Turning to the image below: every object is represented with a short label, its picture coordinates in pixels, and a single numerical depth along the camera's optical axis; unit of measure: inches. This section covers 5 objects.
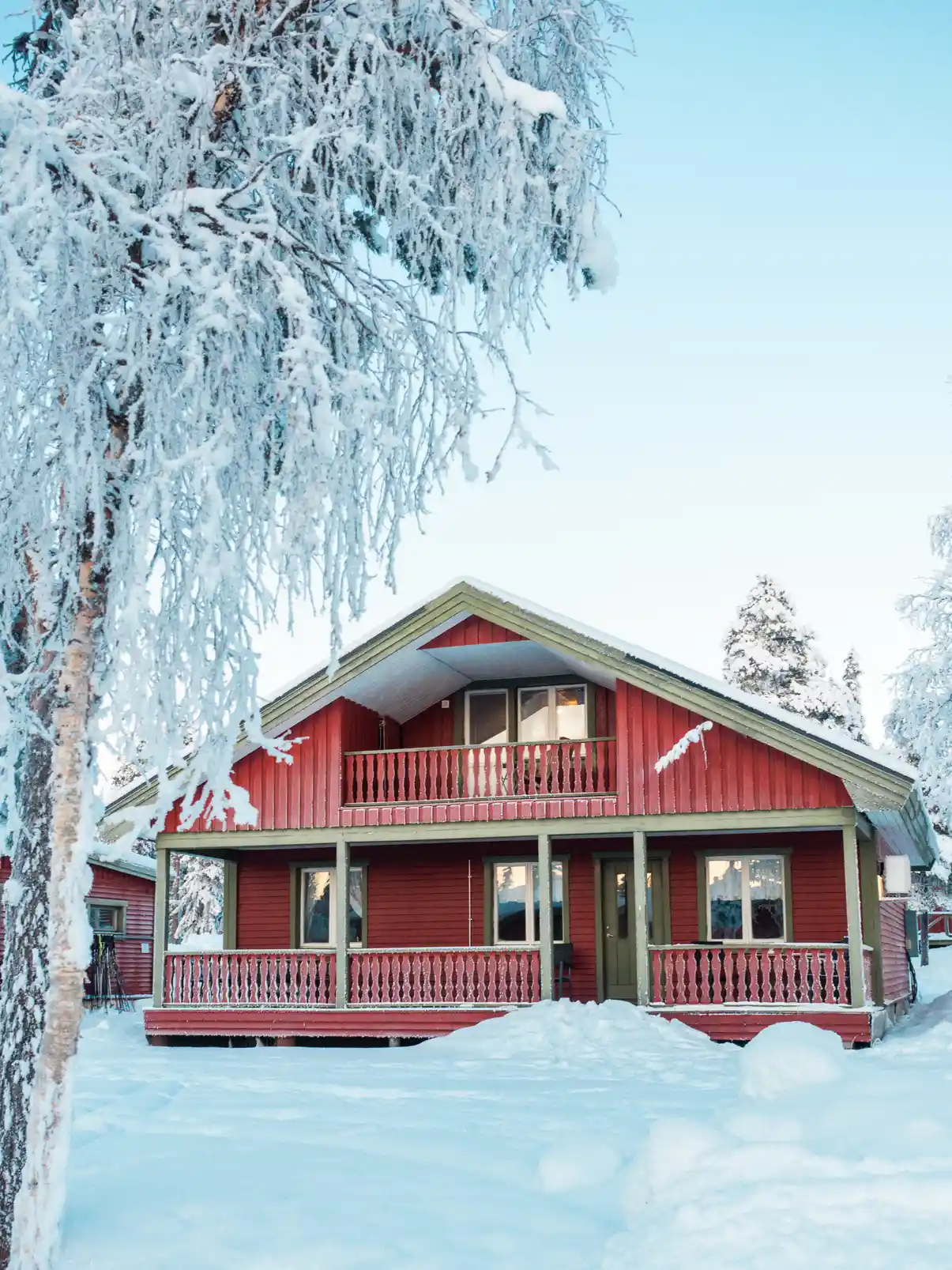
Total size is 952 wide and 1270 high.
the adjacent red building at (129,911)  1089.2
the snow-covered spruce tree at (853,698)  1549.0
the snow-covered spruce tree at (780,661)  1497.3
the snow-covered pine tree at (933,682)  999.0
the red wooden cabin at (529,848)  643.5
